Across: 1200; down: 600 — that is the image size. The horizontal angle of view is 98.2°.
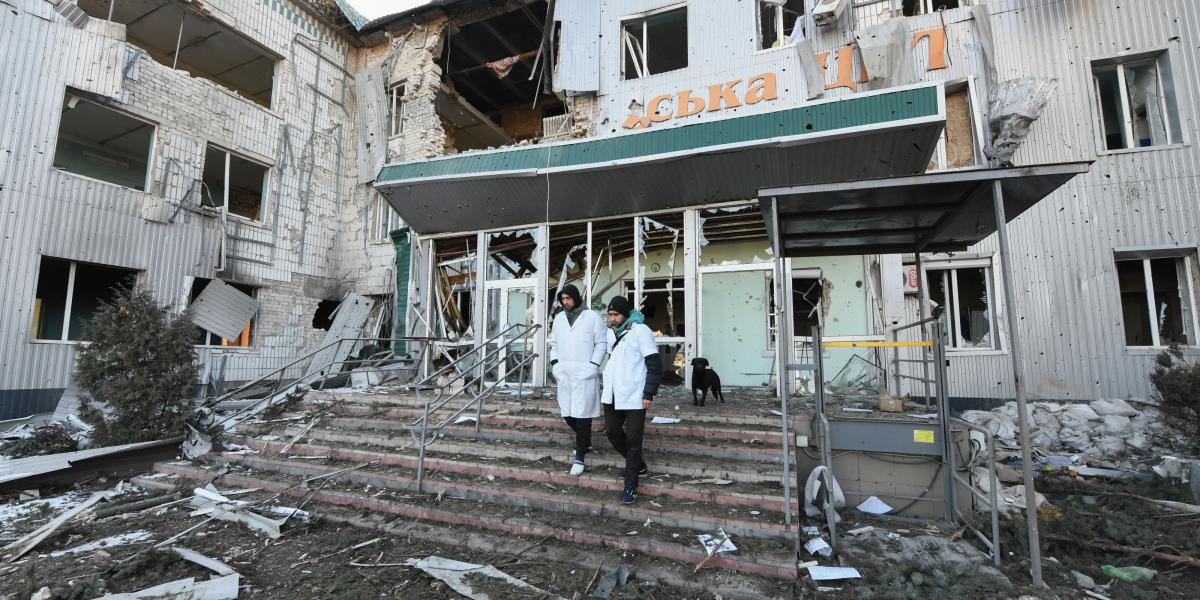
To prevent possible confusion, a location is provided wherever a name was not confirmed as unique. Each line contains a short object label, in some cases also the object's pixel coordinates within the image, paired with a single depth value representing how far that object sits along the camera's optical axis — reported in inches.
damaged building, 336.8
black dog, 262.4
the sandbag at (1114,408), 313.9
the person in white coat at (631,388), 171.2
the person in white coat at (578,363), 193.6
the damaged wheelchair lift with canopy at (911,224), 148.6
